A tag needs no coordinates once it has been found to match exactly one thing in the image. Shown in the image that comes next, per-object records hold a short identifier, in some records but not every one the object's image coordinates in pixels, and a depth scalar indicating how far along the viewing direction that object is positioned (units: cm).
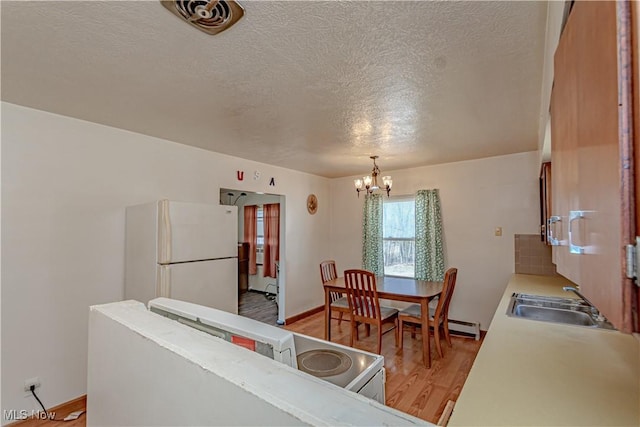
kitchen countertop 94
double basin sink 203
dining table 304
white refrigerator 233
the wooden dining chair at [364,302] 322
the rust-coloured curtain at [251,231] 637
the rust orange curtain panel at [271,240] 601
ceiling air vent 121
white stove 96
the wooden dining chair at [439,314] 309
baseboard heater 374
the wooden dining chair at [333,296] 369
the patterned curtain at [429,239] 413
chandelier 351
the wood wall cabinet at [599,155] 46
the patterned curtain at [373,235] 464
